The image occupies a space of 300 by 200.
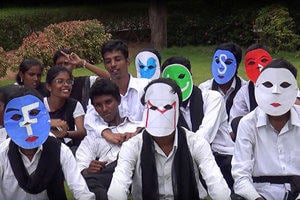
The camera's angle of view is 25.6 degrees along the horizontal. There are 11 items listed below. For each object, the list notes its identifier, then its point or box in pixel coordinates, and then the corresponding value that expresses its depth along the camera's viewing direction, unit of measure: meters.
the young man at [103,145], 4.88
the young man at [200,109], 5.11
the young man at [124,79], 5.49
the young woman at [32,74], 5.91
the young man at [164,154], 4.07
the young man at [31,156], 4.09
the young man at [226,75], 6.03
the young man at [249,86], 5.77
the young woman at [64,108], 5.51
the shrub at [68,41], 12.66
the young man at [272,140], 4.11
